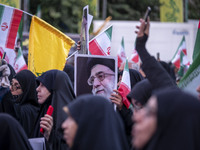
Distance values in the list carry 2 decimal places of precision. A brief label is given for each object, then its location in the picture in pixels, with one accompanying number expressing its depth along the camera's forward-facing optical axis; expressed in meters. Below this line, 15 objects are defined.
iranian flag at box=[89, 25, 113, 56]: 10.74
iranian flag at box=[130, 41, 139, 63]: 17.90
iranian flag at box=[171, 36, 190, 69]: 18.47
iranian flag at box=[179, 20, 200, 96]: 8.07
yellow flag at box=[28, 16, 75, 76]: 11.19
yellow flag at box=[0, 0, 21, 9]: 21.07
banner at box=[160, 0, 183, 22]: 28.33
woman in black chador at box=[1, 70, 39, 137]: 10.05
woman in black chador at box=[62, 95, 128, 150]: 5.37
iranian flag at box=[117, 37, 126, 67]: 17.64
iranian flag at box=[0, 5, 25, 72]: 11.09
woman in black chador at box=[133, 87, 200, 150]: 4.41
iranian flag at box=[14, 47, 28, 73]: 14.59
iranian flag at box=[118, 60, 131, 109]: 9.27
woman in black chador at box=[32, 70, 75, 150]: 8.16
